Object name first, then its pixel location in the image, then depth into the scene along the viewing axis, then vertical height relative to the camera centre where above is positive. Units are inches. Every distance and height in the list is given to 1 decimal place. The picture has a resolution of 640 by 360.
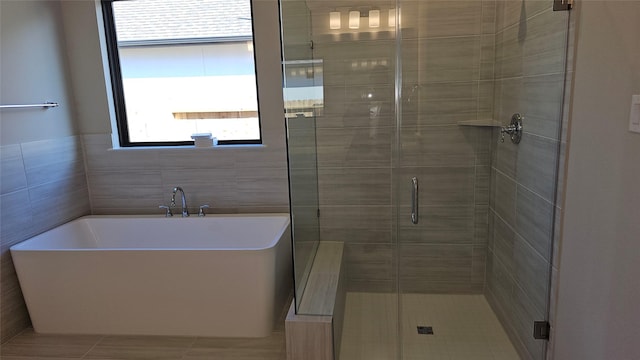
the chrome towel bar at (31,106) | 101.8 +3.1
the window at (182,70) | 126.0 +13.0
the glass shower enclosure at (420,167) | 90.9 -15.9
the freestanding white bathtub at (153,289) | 97.0 -41.6
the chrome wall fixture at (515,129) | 90.6 -6.4
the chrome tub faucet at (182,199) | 127.0 -26.5
